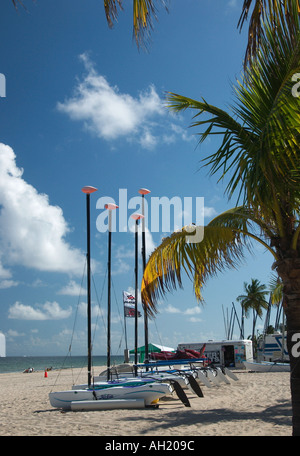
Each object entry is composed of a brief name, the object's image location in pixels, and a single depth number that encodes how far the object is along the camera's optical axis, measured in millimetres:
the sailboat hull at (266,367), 29500
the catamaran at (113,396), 14125
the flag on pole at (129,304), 26891
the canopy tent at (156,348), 36738
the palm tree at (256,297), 66000
